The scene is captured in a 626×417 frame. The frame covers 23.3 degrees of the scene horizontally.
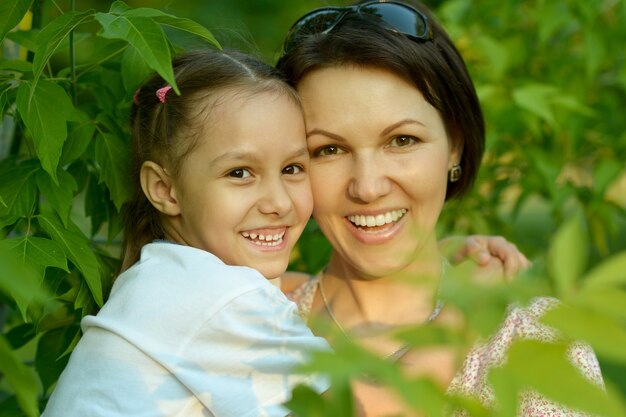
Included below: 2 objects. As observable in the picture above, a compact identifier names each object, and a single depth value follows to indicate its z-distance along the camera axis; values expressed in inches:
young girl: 42.0
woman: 48.4
